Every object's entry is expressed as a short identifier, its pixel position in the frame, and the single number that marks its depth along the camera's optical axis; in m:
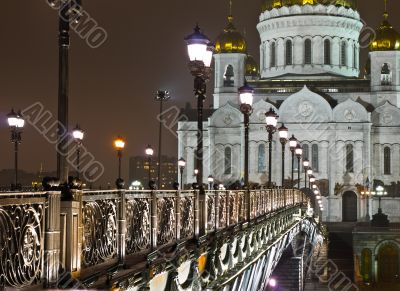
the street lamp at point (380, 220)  77.44
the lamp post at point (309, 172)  78.19
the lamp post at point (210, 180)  75.47
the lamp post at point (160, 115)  37.63
